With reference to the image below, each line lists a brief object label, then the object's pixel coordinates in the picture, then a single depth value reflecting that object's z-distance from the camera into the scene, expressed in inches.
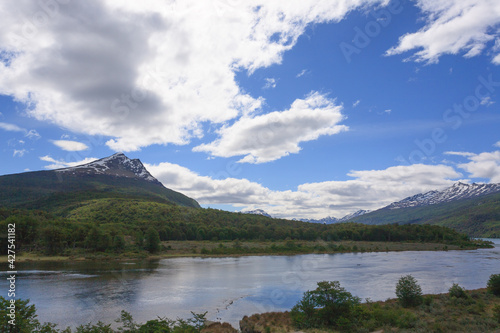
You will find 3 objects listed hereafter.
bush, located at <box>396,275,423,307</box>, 1278.3
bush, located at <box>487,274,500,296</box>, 1454.2
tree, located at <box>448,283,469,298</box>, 1346.9
